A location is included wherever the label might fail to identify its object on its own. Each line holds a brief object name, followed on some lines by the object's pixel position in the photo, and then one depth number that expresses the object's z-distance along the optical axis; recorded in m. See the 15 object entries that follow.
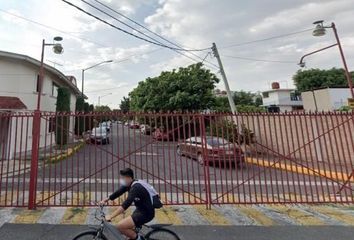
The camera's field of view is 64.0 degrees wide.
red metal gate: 6.74
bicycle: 3.96
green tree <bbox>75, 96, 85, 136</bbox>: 28.42
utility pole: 18.47
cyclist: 3.91
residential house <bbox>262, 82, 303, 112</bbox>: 48.00
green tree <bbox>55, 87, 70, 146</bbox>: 19.70
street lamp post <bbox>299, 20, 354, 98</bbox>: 11.81
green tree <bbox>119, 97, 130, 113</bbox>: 83.07
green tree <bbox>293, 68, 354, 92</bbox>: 44.67
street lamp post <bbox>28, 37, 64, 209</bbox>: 6.51
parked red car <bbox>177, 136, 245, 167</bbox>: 7.48
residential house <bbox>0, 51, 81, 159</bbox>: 14.65
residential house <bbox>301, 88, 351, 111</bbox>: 27.34
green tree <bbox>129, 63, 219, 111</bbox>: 25.14
